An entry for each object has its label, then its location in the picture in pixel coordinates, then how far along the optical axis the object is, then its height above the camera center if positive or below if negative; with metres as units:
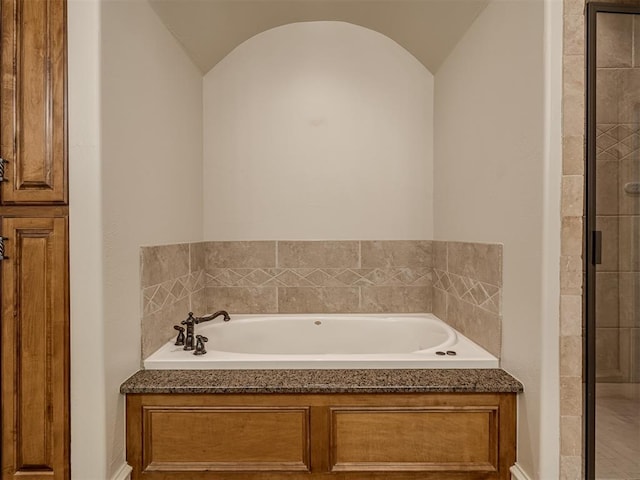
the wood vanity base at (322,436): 1.62 -0.76
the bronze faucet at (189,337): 1.88 -0.46
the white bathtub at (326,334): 2.45 -0.57
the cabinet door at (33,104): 1.50 +0.48
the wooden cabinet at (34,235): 1.50 +0.01
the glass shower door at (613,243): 1.50 -0.01
